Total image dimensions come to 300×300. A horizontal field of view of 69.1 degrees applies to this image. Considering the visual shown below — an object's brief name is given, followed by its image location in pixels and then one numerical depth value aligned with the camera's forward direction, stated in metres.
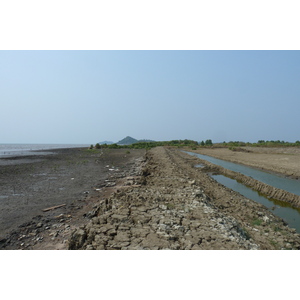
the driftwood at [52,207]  8.60
